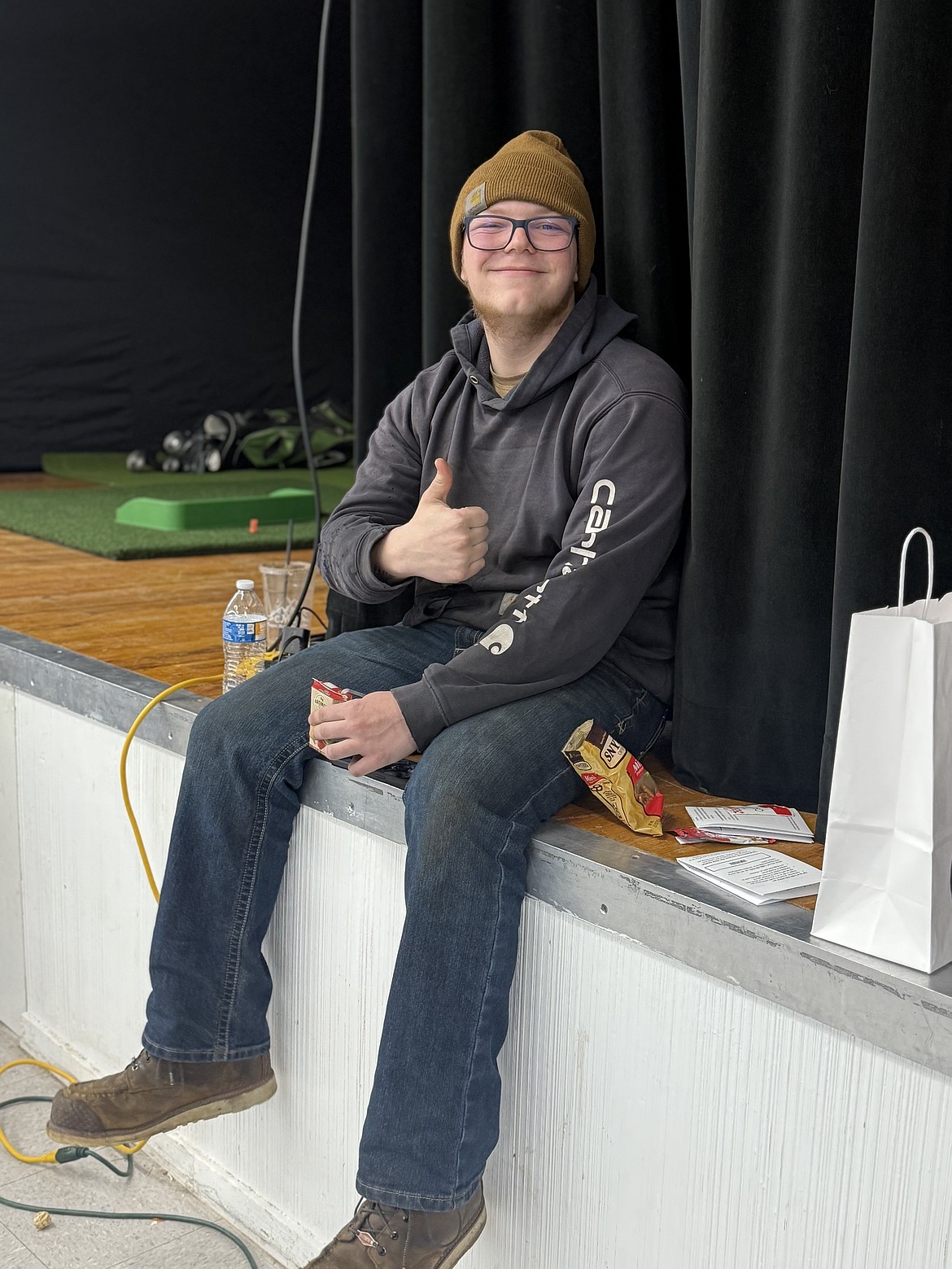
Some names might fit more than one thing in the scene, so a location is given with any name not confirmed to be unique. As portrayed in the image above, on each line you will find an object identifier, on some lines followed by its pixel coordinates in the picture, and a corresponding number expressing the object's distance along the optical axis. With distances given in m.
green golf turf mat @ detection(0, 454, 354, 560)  3.73
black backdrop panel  6.61
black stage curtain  1.22
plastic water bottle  1.86
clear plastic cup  2.22
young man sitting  1.24
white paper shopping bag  1.02
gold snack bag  1.36
